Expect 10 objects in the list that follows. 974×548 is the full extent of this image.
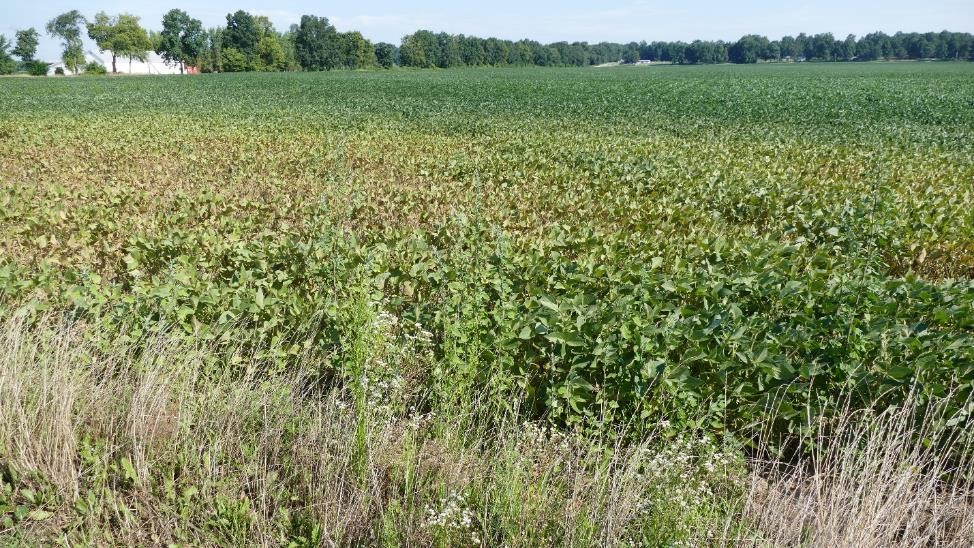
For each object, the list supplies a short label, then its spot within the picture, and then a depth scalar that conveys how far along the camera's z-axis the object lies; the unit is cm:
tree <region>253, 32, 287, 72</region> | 10906
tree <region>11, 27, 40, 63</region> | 12044
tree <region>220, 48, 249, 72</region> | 10369
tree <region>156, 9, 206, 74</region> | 11350
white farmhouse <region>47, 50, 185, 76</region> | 11614
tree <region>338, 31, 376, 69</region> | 11110
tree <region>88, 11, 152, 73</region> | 11125
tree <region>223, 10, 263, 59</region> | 10869
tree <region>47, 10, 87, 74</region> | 12500
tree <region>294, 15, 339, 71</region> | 10825
